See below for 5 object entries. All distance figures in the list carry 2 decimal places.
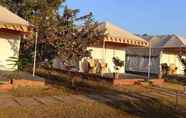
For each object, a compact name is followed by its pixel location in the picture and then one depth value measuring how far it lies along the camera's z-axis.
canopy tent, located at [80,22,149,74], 11.40
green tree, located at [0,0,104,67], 9.07
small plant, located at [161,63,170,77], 15.01
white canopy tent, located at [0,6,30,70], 9.82
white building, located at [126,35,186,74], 15.13
